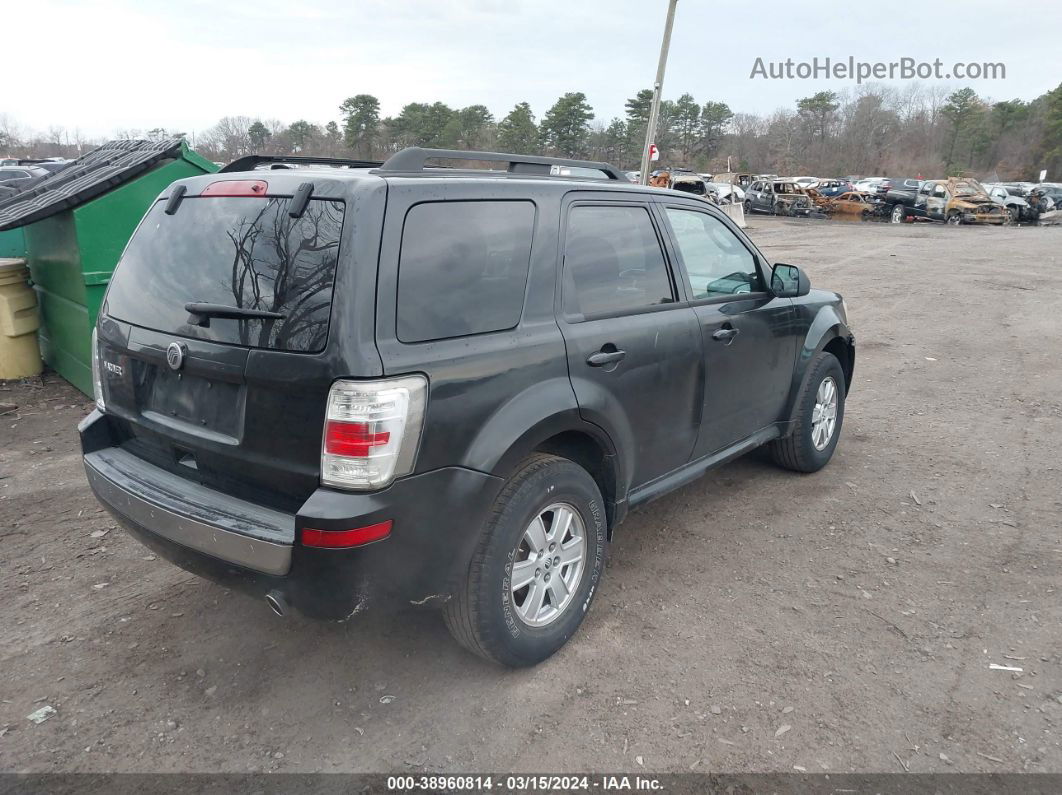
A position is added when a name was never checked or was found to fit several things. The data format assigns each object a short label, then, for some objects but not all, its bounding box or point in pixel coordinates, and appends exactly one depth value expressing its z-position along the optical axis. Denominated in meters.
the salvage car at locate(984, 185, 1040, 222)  30.22
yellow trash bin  6.65
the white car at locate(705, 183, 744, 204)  32.41
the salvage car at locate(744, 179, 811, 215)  34.09
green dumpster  5.83
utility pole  23.34
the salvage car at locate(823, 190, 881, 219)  31.66
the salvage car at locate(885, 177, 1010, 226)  29.12
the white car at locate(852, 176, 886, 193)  38.34
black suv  2.36
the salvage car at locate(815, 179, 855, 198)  39.88
